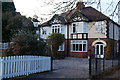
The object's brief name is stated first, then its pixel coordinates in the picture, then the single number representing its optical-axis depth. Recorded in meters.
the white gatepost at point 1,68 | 5.29
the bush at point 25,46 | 8.02
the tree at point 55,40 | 16.52
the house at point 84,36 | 16.80
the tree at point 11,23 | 16.32
